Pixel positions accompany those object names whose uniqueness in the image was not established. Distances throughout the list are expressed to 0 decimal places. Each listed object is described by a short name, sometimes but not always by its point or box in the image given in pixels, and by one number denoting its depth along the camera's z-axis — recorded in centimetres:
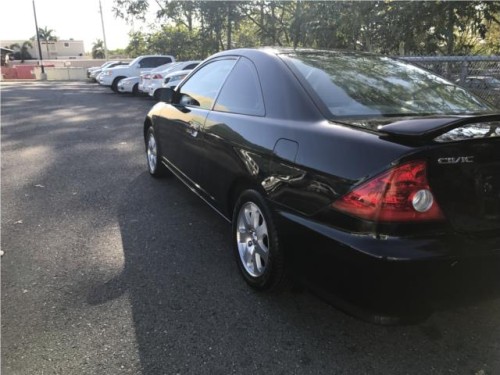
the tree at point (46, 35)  9875
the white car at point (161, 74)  1653
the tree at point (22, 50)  8194
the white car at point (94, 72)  2829
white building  9551
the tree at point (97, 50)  8830
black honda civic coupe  204
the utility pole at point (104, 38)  5149
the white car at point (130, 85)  1980
